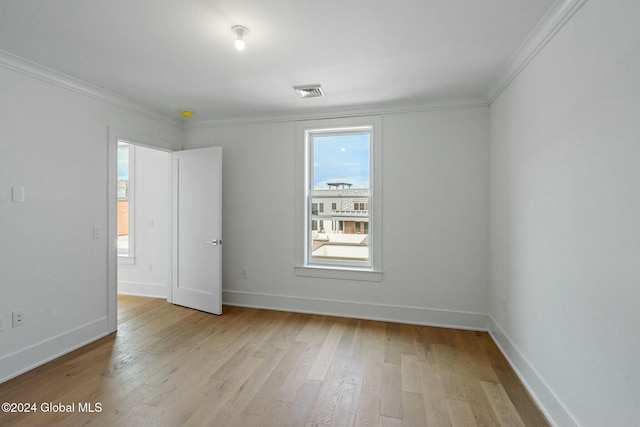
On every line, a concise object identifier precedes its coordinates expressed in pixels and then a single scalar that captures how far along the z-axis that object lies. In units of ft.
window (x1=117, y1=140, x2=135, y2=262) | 14.94
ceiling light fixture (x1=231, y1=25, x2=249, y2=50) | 6.50
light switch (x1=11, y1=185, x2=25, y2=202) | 7.97
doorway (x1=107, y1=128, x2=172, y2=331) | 14.57
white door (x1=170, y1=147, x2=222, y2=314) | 12.55
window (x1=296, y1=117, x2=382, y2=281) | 12.08
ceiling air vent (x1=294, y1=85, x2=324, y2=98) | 9.84
